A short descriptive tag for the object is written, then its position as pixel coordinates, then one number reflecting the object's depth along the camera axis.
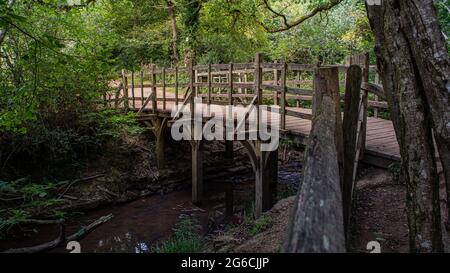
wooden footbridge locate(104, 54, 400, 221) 3.48
